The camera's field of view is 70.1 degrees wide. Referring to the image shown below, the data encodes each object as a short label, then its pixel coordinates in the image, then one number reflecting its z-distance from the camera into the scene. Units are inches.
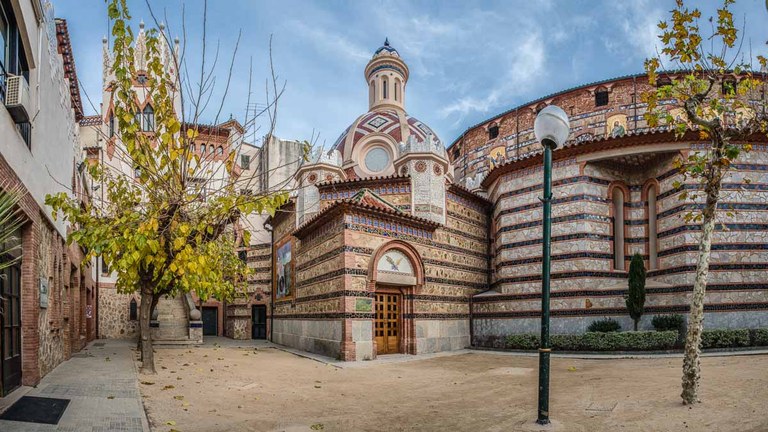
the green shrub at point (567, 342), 684.7
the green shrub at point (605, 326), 701.3
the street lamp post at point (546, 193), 272.7
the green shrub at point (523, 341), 722.8
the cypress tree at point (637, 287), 691.4
